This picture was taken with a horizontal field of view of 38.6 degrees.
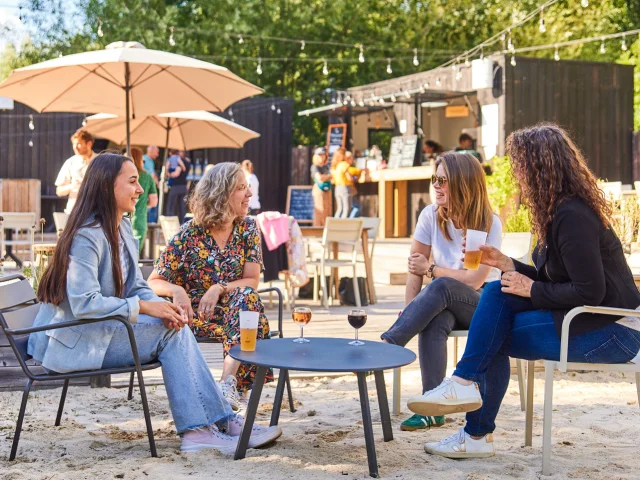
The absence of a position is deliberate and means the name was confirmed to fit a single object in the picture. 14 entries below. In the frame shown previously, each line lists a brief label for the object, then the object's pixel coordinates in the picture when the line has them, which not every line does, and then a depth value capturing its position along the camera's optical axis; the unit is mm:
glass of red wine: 3678
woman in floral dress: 4145
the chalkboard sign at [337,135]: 19828
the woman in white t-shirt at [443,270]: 3818
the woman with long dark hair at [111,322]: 3371
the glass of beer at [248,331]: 3367
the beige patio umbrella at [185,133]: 11094
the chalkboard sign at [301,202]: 16250
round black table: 3066
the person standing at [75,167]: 7965
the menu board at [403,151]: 17797
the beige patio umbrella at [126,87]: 7492
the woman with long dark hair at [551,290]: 3170
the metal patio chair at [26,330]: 3295
